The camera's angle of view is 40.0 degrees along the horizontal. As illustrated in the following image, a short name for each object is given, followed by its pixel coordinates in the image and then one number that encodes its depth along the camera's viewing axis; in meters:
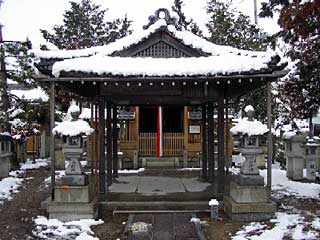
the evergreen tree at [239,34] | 22.03
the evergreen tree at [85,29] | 27.31
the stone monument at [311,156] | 16.62
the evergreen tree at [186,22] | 27.31
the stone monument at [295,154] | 16.61
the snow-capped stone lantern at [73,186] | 10.37
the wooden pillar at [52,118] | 11.06
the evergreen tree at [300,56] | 10.73
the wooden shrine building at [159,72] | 10.76
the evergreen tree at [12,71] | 18.67
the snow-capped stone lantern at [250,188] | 10.46
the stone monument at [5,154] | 16.80
